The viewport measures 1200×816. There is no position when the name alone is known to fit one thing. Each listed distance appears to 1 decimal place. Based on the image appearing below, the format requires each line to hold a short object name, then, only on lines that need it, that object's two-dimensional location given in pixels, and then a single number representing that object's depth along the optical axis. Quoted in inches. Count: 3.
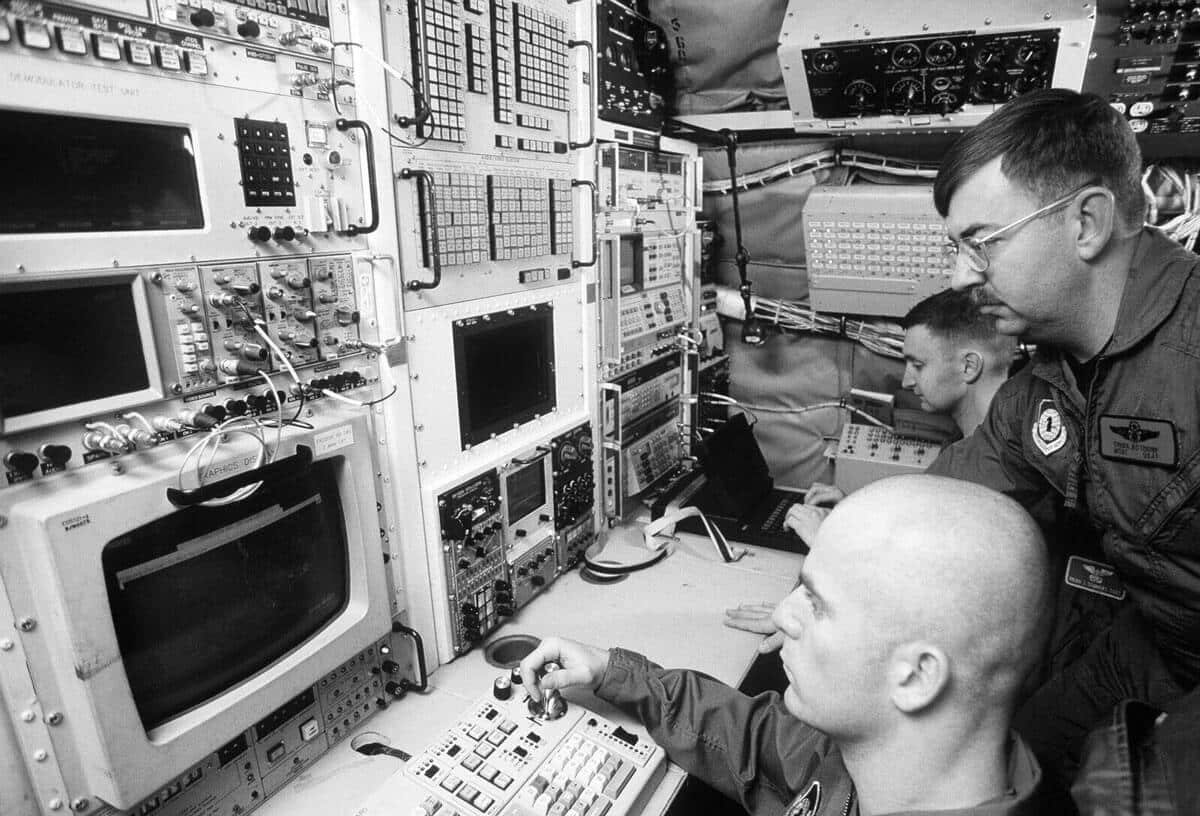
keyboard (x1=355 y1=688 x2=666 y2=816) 53.4
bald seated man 37.8
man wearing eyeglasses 58.0
